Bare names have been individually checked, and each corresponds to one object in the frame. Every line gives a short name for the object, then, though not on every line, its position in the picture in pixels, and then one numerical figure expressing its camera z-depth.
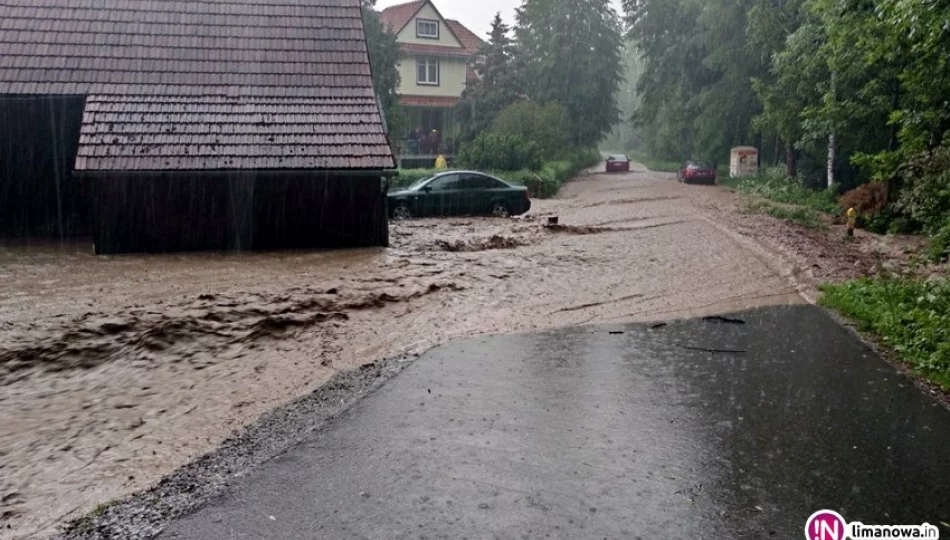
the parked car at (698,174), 39.59
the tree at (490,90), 45.44
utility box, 40.31
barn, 14.52
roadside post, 18.64
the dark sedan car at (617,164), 51.67
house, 47.56
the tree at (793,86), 24.91
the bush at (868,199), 20.89
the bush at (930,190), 11.56
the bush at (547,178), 30.61
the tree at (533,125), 37.66
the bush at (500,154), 32.47
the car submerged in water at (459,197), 21.11
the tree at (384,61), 38.19
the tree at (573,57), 51.81
